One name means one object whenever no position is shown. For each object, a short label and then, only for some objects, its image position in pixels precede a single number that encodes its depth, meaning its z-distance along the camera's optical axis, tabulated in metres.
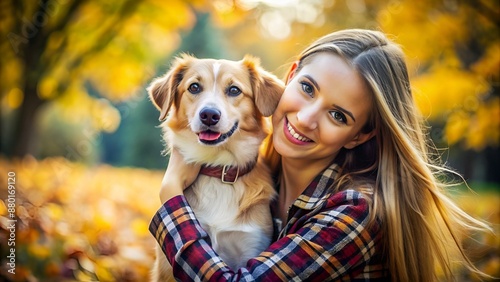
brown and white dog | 2.44
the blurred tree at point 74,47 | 6.35
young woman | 2.11
